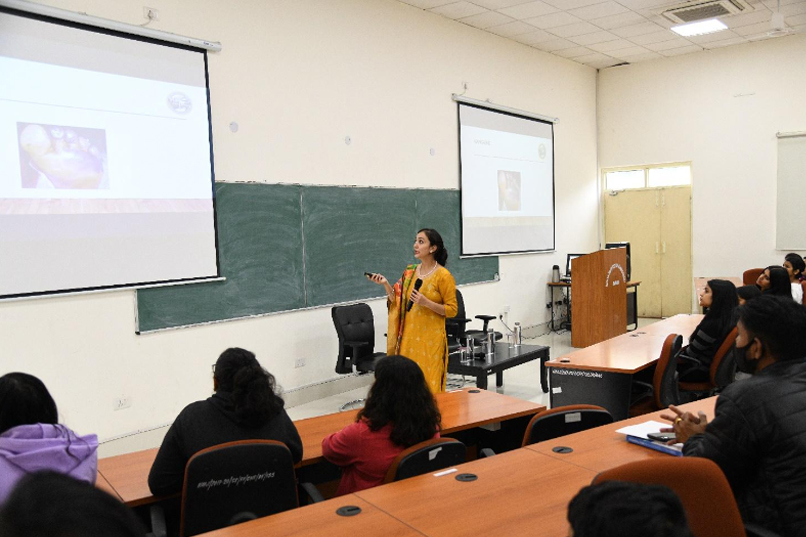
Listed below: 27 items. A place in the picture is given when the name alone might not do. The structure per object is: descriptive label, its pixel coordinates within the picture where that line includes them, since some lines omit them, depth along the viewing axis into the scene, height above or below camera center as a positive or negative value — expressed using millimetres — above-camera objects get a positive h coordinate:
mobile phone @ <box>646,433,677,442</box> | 2364 -816
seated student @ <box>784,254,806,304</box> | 6367 -494
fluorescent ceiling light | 7488 +2338
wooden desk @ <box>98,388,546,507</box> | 2320 -913
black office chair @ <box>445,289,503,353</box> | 6031 -1033
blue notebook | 2273 -835
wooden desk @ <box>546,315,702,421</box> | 3854 -945
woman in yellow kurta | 3961 -529
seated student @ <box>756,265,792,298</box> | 5078 -516
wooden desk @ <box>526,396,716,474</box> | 2229 -850
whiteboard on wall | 8180 +314
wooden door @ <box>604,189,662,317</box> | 9531 -198
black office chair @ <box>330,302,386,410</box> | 5227 -948
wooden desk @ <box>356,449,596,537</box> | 1729 -833
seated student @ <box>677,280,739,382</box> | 4207 -741
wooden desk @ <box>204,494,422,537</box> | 1710 -825
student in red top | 2309 -737
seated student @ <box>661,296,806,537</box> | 1760 -611
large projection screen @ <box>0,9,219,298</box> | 3852 +512
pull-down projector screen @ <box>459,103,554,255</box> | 7381 +549
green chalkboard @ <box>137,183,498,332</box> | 4848 -160
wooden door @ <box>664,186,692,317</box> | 9227 -427
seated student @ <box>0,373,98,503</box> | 1835 -602
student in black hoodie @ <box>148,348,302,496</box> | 2215 -679
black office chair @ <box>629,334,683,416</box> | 3760 -1023
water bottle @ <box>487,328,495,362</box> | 5441 -1050
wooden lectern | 7555 -909
